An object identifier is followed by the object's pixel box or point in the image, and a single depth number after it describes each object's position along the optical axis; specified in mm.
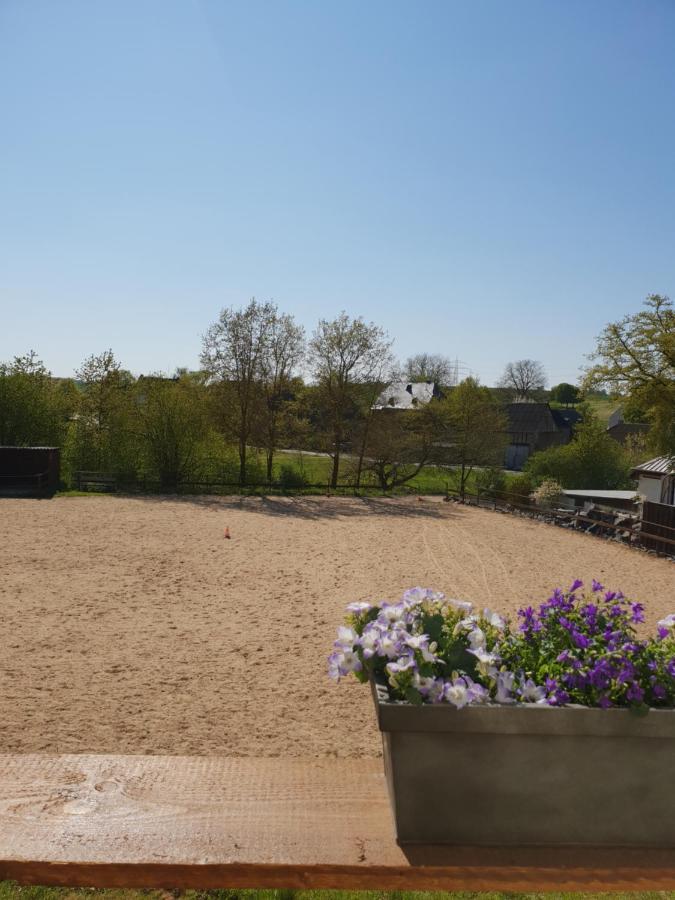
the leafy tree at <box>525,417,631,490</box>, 34031
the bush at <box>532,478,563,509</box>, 27688
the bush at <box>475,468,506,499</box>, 34750
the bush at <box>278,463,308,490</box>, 29138
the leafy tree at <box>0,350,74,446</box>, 25812
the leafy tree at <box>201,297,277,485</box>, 27953
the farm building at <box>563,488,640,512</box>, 26609
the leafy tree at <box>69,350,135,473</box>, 26297
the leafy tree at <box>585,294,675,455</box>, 19766
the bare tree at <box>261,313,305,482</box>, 28375
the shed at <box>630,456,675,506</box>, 22438
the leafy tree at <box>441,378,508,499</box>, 33219
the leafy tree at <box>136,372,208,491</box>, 26781
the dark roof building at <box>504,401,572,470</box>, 56688
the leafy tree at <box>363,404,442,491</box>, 30109
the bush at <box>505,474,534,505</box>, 32894
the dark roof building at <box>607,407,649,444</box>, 57250
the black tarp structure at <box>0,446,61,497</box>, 22312
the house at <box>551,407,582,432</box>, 61094
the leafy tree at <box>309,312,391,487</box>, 29375
